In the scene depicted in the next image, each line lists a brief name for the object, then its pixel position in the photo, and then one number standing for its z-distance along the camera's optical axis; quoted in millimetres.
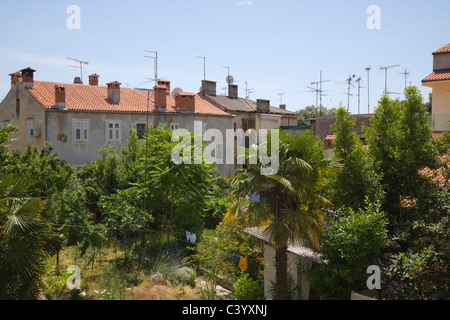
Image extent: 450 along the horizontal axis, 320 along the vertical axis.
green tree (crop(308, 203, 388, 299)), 10516
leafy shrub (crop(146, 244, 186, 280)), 16891
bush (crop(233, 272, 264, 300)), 13336
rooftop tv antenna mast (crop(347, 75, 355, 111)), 30681
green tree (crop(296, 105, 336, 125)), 63966
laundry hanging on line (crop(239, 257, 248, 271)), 16219
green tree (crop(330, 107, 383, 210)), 11938
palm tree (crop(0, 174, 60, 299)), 12125
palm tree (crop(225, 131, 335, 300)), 11344
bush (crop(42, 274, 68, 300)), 14438
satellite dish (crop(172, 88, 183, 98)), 34781
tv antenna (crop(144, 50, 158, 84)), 18995
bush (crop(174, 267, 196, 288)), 16375
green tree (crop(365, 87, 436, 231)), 11977
